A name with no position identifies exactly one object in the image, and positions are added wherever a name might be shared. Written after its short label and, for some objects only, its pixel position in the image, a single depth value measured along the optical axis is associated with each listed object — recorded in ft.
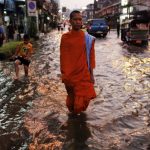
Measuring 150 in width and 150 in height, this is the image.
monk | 14.01
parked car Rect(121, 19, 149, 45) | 53.21
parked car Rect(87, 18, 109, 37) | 76.47
